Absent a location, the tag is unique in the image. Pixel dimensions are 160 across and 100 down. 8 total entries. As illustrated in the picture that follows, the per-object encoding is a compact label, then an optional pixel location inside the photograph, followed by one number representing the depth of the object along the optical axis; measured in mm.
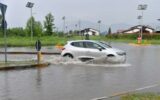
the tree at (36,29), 98312
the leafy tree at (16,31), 109519
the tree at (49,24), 103512
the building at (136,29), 151125
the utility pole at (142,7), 67750
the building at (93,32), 178150
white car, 24156
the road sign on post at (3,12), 21906
